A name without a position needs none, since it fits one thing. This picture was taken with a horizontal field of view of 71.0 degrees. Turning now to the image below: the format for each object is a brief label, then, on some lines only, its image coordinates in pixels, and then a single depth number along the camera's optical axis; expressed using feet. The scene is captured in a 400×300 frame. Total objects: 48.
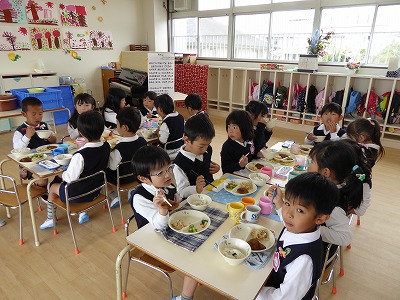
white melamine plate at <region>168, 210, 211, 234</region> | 4.67
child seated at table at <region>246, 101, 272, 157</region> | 9.07
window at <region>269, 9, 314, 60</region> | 18.79
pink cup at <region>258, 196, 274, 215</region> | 5.16
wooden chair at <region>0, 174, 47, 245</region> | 7.55
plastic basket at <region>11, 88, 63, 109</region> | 16.15
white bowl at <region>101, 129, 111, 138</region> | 10.05
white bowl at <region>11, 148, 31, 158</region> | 8.12
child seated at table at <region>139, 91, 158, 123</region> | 13.04
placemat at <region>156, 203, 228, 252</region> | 4.26
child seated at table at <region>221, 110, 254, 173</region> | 7.56
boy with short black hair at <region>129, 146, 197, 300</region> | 5.03
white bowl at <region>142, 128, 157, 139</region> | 10.48
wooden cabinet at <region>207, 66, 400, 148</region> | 16.35
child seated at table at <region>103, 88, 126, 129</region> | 11.87
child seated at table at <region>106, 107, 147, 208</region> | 8.43
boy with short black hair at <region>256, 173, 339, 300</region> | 3.67
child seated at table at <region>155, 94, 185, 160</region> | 10.37
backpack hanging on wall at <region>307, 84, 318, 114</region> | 18.12
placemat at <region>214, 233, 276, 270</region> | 3.91
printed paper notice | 15.29
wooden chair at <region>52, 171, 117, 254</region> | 7.14
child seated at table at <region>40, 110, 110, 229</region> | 7.14
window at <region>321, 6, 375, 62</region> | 16.81
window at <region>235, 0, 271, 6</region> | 20.04
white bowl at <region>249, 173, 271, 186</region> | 6.26
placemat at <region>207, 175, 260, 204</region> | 5.64
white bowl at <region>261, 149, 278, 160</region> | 8.13
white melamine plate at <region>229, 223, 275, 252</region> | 4.41
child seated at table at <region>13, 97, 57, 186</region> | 8.90
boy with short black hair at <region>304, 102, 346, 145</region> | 9.55
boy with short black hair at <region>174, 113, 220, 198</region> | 6.24
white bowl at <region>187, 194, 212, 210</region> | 5.23
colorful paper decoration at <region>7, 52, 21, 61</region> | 18.10
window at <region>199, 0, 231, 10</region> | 21.93
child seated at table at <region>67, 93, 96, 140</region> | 10.82
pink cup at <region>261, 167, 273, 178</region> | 6.81
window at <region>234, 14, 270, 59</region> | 20.81
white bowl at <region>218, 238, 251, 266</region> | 3.90
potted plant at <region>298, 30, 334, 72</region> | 17.26
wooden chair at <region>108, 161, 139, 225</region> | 8.20
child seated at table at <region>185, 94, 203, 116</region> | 11.43
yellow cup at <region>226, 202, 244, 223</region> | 4.85
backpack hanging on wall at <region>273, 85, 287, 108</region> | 19.36
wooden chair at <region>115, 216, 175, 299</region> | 4.33
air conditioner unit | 23.77
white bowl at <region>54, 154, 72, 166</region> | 7.44
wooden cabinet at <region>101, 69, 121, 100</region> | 22.15
